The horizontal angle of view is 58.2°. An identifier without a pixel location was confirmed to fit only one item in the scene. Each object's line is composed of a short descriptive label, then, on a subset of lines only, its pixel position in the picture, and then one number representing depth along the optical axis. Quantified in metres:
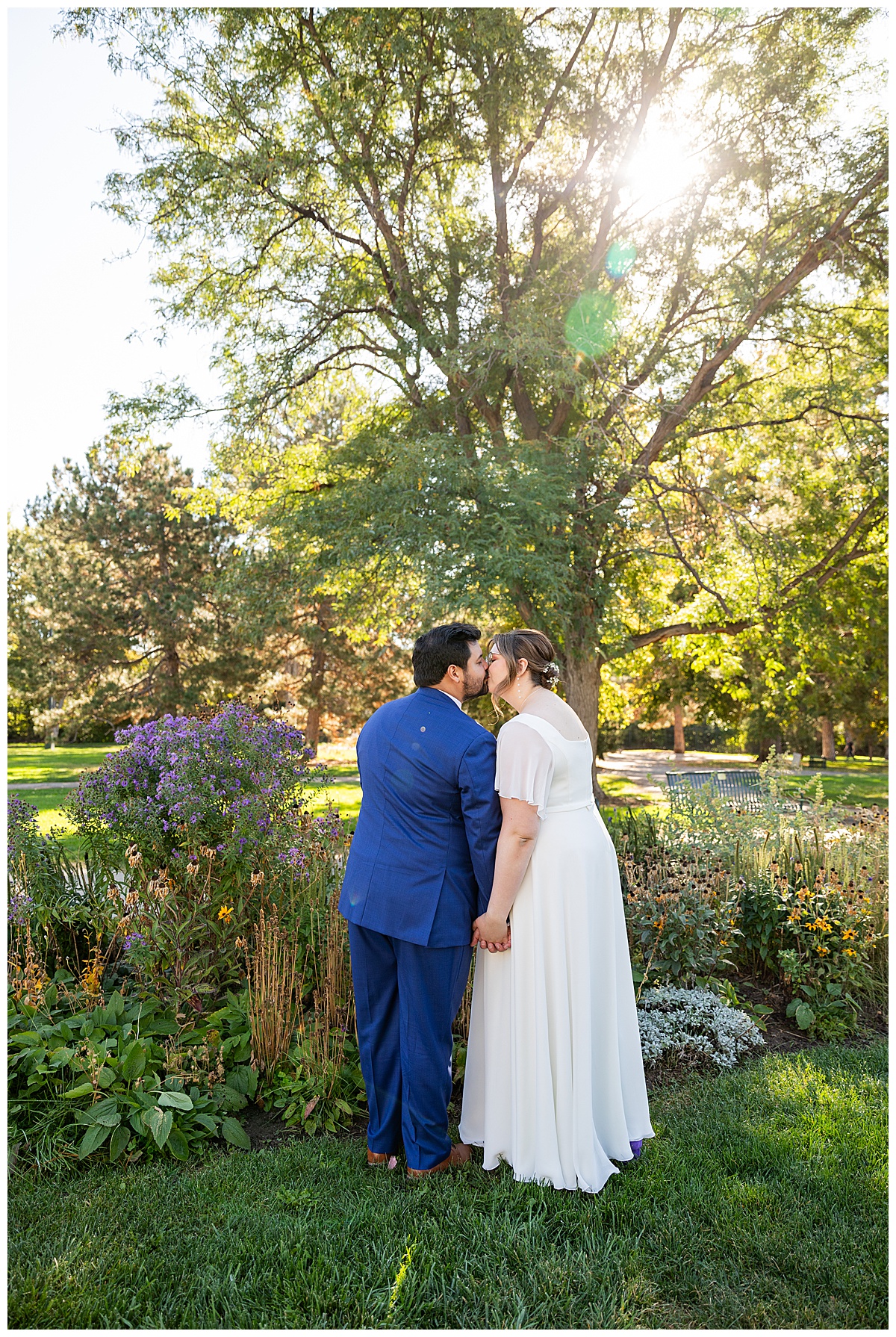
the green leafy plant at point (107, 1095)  3.25
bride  3.13
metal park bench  6.73
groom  3.19
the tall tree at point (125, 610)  20.38
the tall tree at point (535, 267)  9.63
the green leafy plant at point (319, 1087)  3.58
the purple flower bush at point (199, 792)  4.31
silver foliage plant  4.12
